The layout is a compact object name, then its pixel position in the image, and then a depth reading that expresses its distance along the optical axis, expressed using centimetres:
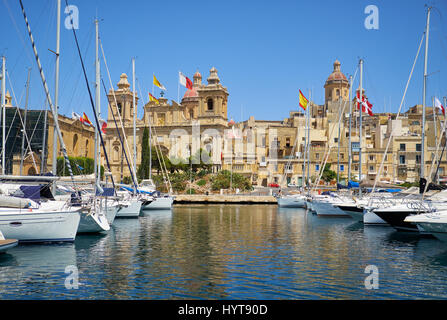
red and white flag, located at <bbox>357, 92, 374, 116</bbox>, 4572
